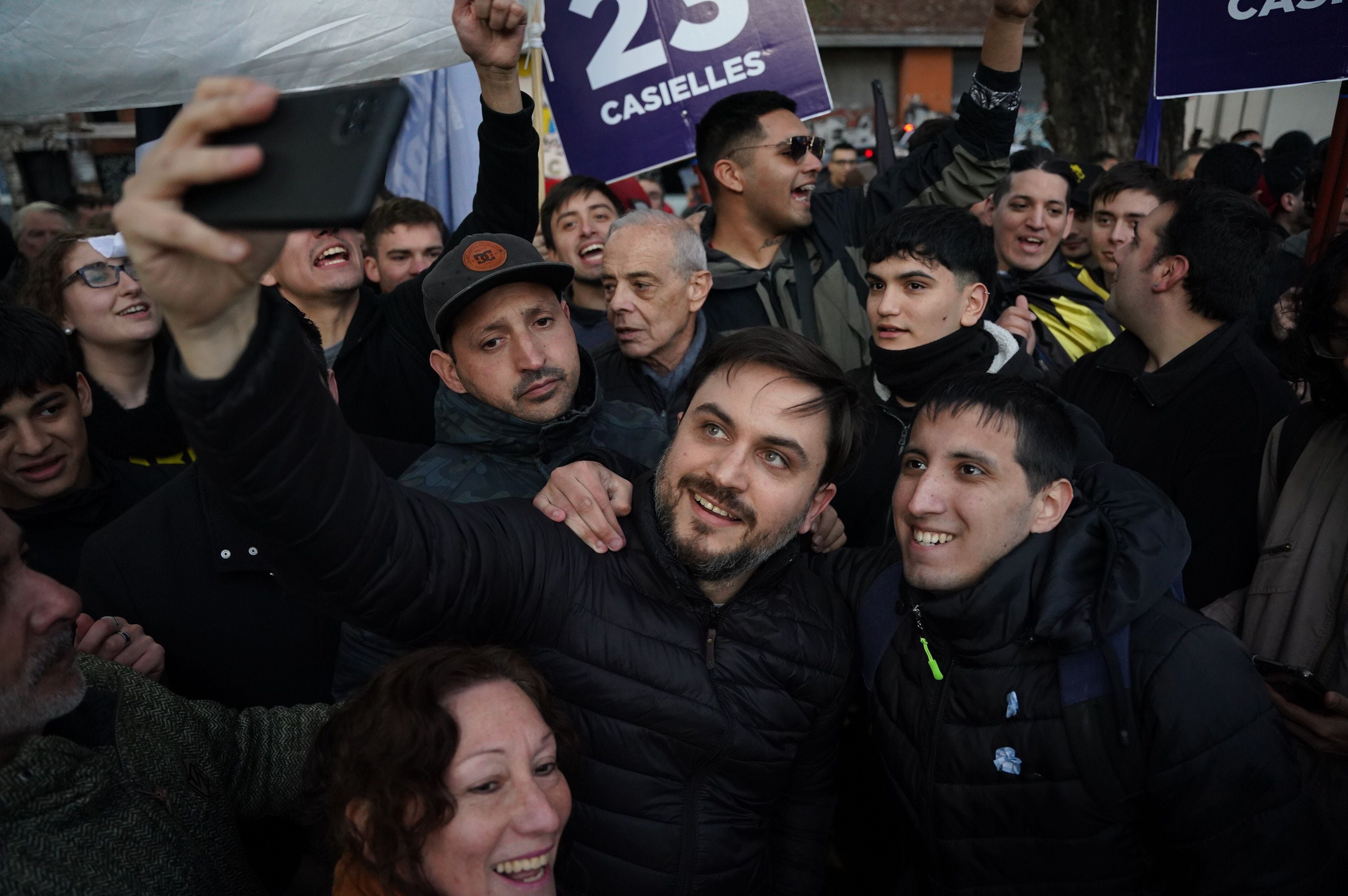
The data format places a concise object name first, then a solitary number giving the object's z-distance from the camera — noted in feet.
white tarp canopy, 8.39
